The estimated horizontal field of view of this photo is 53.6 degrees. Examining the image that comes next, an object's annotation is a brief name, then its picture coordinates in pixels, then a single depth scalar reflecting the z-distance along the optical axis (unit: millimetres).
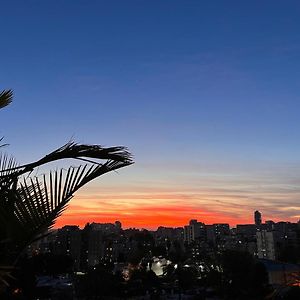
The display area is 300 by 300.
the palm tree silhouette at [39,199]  1707
